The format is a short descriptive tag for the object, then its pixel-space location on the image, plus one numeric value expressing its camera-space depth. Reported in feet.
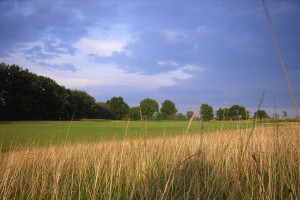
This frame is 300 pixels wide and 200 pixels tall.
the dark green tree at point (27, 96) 110.46
